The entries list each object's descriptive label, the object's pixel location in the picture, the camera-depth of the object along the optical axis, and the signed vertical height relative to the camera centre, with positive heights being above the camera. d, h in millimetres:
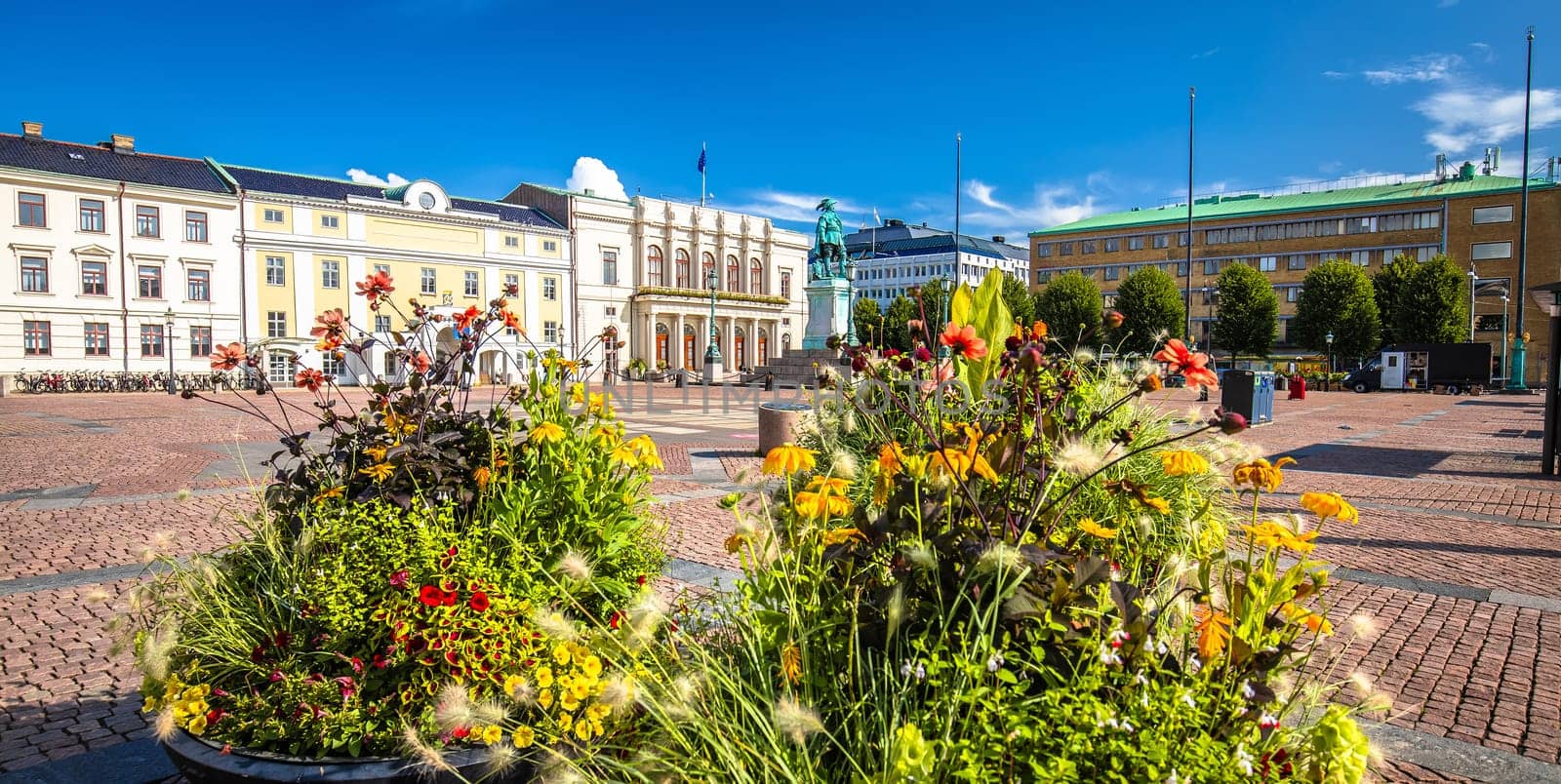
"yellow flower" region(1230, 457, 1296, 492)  2021 -274
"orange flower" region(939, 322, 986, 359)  1907 +36
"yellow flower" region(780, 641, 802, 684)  1840 -667
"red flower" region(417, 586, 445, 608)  2191 -624
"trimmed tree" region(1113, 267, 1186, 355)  55469 +3918
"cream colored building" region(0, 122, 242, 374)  37000 +4440
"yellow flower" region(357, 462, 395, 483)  2799 -380
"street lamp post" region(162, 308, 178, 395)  36031 +915
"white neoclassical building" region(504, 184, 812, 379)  57156 +6027
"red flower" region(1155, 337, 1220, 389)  1828 -4
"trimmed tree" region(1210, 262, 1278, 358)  54312 +3091
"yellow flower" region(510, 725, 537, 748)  1958 -896
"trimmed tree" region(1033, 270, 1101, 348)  58594 +3967
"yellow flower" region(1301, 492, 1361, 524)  1976 -339
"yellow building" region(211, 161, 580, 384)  43000 +5769
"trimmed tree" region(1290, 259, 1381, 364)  51469 +3082
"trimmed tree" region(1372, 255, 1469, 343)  49000 +3394
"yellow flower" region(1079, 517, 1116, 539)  1960 -396
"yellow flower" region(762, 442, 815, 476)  2141 -263
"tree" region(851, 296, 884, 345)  71500 +3808
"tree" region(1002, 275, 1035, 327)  54625 +3879
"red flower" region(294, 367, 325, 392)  3305 -92
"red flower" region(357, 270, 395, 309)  3461 +290
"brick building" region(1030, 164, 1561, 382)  59812 +10173
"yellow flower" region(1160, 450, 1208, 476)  2061 -252
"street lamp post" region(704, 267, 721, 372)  48850 +51
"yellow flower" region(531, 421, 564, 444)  2709 -242
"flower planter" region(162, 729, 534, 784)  2066 -1012
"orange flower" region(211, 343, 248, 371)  2980 -5
